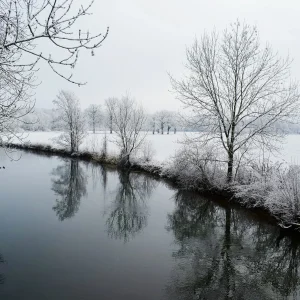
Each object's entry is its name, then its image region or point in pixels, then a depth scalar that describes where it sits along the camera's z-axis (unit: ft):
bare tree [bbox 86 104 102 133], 236.86
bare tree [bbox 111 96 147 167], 77.20
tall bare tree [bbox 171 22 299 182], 42.63
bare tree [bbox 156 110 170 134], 270.34
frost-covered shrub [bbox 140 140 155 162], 74.19
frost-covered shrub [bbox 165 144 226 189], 48.10
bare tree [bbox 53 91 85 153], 100.22
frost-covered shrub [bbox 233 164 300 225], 30.81
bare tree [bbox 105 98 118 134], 82.83
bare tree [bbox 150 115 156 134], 273.95
